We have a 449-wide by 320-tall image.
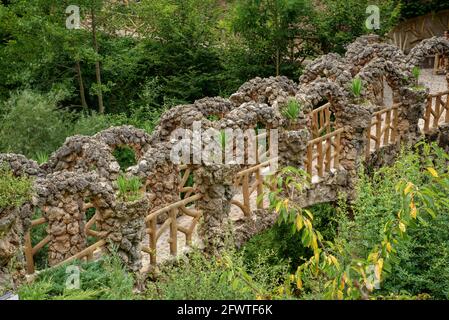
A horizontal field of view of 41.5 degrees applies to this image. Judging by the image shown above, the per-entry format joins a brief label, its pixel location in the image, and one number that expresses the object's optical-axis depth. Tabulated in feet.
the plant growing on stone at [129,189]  31.14
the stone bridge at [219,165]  30.63
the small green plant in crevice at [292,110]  42.01
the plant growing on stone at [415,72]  54.96
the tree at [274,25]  70.49
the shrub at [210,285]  20.10
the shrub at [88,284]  21.79
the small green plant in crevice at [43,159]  39.13
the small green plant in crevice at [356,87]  47.80
